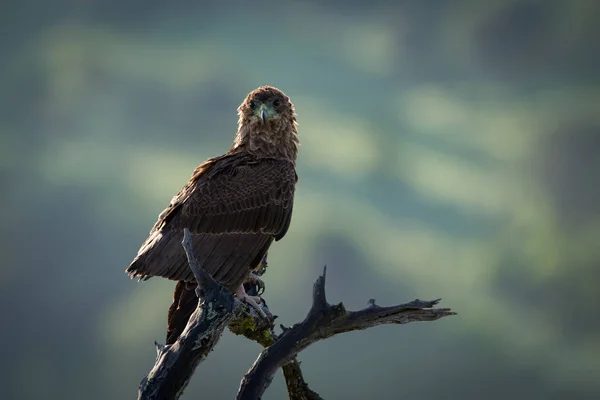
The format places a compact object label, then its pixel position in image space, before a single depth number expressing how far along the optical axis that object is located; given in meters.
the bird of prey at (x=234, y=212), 19.73
